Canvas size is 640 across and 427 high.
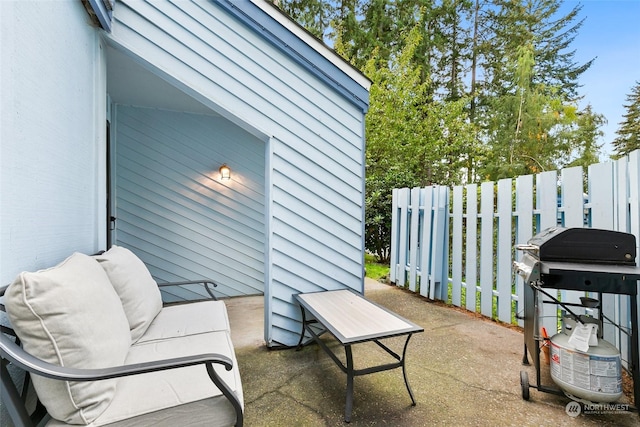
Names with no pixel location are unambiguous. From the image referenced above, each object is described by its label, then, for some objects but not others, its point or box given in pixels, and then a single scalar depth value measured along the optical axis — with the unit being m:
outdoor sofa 0.99
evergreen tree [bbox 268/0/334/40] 9.45
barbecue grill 1.67
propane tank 1.68
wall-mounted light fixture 4.17
